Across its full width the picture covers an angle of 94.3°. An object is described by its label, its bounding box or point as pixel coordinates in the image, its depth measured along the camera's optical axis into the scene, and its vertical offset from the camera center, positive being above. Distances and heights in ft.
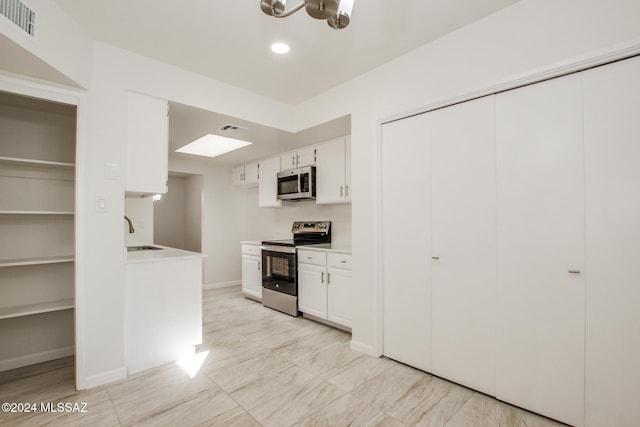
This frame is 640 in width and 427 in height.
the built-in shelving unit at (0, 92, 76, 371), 8.00 -0.35
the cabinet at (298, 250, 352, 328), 10.46 -2.62
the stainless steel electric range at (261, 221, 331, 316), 12.42 -2.12
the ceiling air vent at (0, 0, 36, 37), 4.91 +3.53
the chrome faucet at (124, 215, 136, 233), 12.26 -0.50
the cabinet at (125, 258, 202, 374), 7.81 -2.64
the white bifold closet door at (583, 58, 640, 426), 5.07 -0.47
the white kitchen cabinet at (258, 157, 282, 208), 14.70 +1.72
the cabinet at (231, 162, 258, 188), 16.55 +2.41
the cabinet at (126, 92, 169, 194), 7.88 +1.99
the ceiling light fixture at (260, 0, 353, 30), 3.95 +2.93
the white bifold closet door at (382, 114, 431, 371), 7.78 -0.71
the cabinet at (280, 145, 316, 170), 12.93 +2.67
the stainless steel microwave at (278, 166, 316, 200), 12.53 +1.44
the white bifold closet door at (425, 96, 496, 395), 6.68 -0.65
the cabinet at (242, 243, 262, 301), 14.44 -2.74
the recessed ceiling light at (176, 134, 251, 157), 13.41 +3.47
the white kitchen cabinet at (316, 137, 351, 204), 11.49 +1.75
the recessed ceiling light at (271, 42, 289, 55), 7.57 +4.38
